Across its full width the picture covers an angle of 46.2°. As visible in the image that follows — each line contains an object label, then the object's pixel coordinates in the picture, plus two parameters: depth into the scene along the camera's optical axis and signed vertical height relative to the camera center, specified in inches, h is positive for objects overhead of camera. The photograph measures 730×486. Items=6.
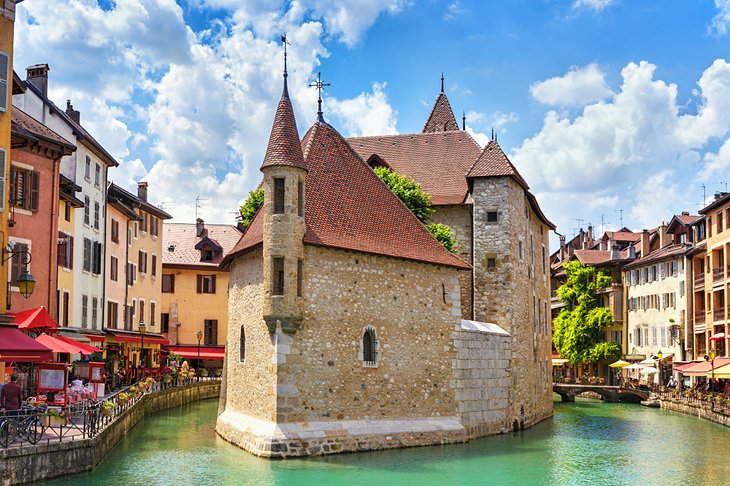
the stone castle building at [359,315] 1006.4 +10.0
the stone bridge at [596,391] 2267.5 -177.9
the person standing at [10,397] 768.9 -69.0
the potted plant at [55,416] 779.4 -92.7
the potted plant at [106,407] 920.2 -93.3
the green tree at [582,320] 2721.5 +13.0
